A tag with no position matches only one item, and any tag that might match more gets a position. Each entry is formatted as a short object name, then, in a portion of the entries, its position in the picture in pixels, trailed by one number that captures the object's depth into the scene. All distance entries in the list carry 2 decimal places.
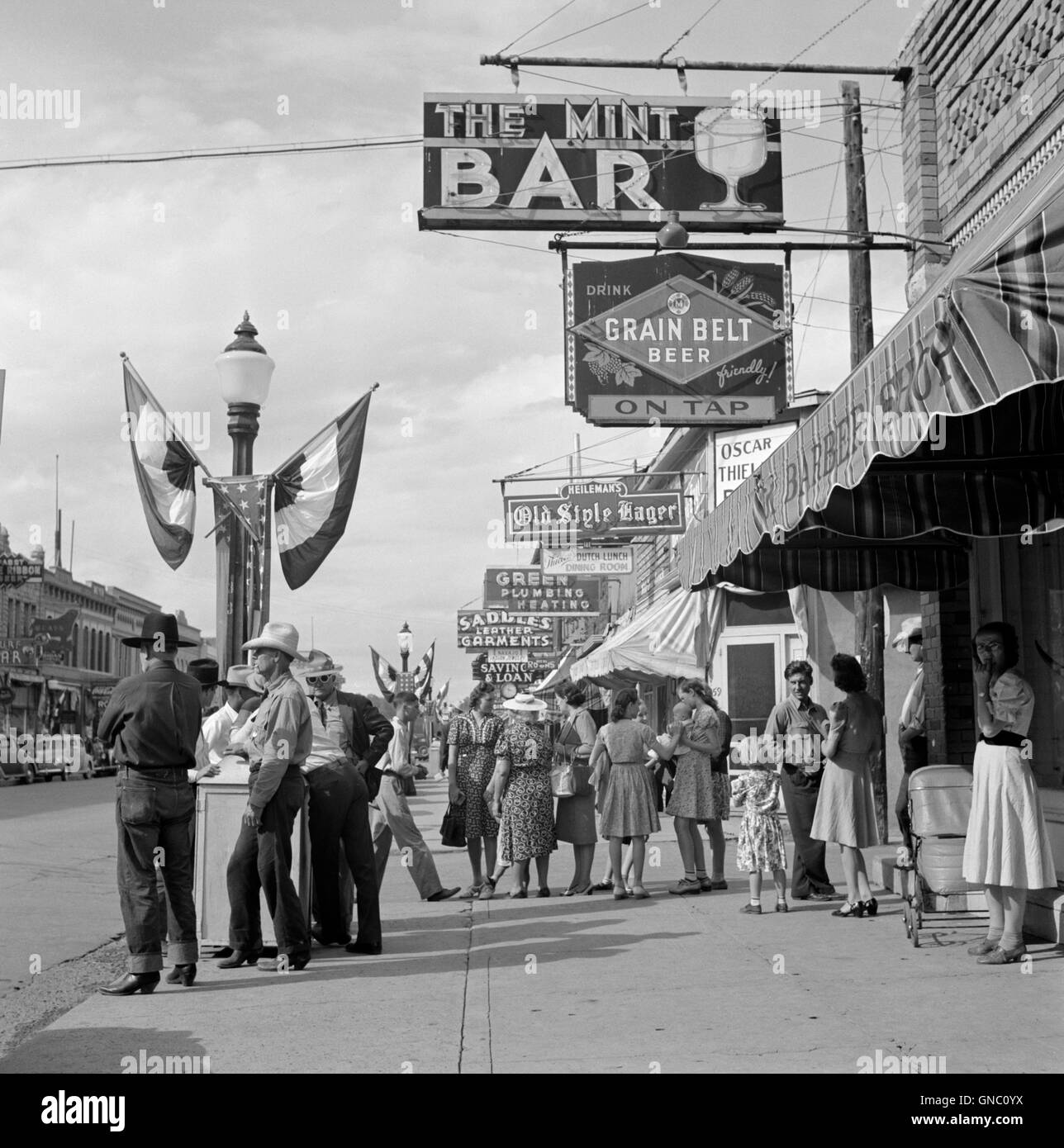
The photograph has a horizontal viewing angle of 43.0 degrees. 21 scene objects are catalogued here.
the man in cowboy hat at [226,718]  9.04
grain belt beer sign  11.66
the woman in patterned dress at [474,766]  11.85
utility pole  13.00
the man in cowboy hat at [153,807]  7.17
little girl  10.02
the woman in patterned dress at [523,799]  11.51
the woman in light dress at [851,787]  9.48
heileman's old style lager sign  21.44
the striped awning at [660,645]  18.95
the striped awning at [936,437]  4.59
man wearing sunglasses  8.38
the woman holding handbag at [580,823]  11.77
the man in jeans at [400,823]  10.63
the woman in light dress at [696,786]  11.33
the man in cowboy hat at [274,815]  7.63
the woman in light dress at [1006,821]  7.09
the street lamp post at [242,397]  10.20
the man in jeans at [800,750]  10.48
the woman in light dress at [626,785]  11.28
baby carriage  8.12
